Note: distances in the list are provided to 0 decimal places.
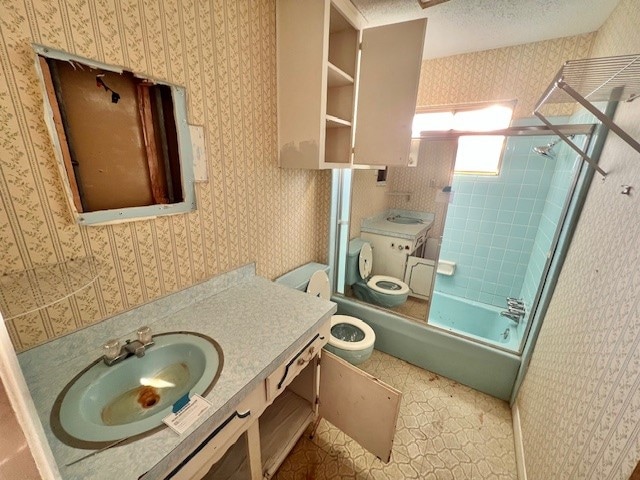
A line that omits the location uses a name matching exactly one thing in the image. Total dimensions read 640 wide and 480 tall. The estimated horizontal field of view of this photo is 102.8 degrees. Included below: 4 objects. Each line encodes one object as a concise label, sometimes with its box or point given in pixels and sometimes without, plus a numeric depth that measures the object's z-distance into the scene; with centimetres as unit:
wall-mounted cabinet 117
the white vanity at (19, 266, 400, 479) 59
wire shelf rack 73
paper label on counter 62
